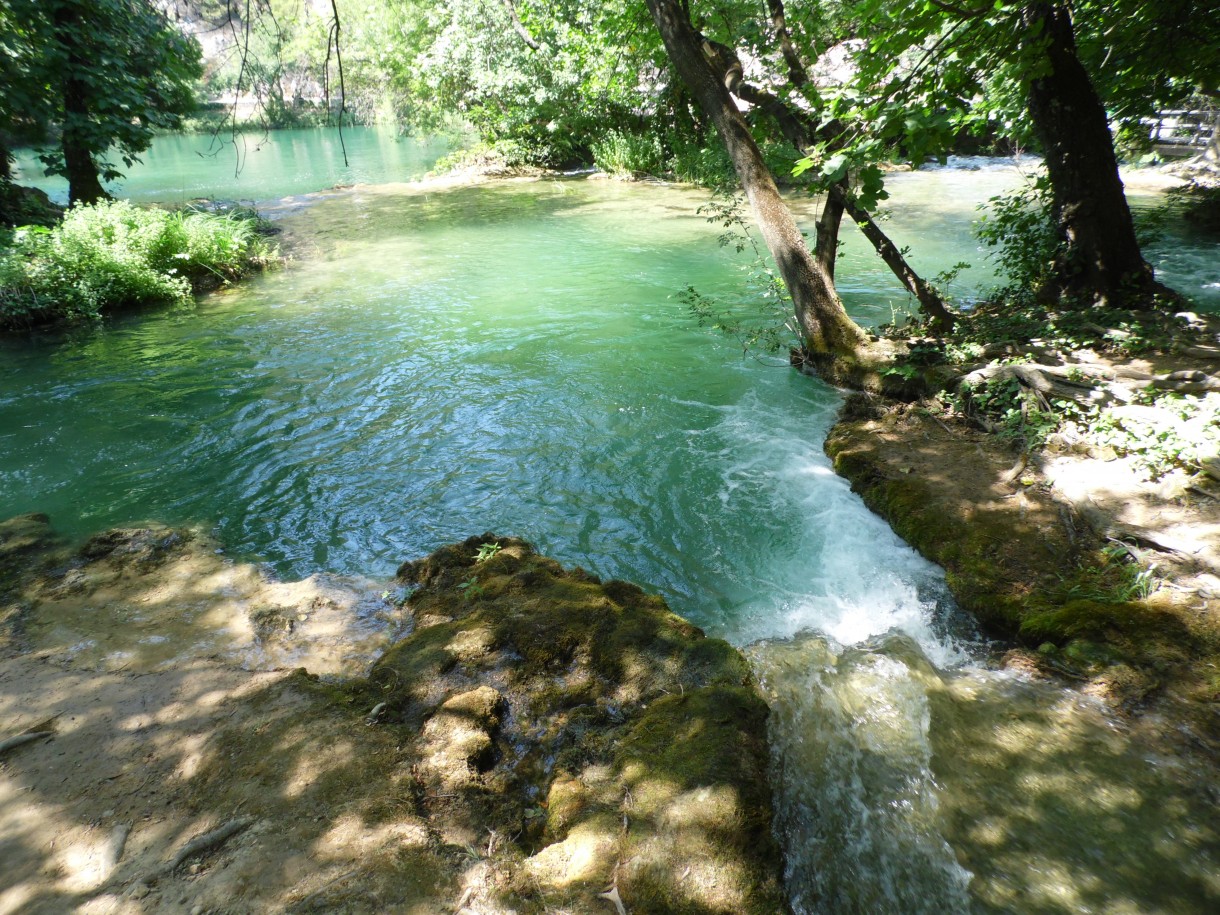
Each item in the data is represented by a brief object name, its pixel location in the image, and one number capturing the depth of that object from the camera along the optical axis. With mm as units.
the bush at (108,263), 10336
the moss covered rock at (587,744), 2369
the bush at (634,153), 24000
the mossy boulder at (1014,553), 3631
